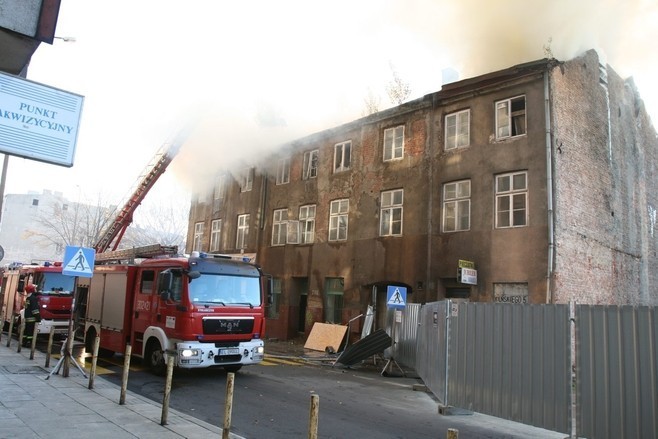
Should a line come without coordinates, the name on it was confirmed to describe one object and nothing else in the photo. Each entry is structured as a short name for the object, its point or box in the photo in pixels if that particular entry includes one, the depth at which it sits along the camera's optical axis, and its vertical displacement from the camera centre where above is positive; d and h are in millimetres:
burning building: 15258 +3696
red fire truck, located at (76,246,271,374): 10078 -521
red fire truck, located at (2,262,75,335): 15508 -441
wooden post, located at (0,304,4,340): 16409 -1396
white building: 62719 +6514
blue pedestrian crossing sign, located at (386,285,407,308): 13906 +45
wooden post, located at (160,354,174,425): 6625 -1570
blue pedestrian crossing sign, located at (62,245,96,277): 9703 +400
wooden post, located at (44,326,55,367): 10675 -1558
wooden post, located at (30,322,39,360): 11945 -1692
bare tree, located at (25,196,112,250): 43594 +5961
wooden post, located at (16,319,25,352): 13020 -1540
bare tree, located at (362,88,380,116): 32569 +12358
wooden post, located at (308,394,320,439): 4316 -1088
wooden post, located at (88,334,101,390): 8727 -1559
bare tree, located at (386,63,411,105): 32803 +13528
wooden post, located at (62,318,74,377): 9781 -1504
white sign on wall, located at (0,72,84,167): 4859 +1606
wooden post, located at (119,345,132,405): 7660 -1546
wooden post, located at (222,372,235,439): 5570 -1326
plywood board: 18406 -1583
